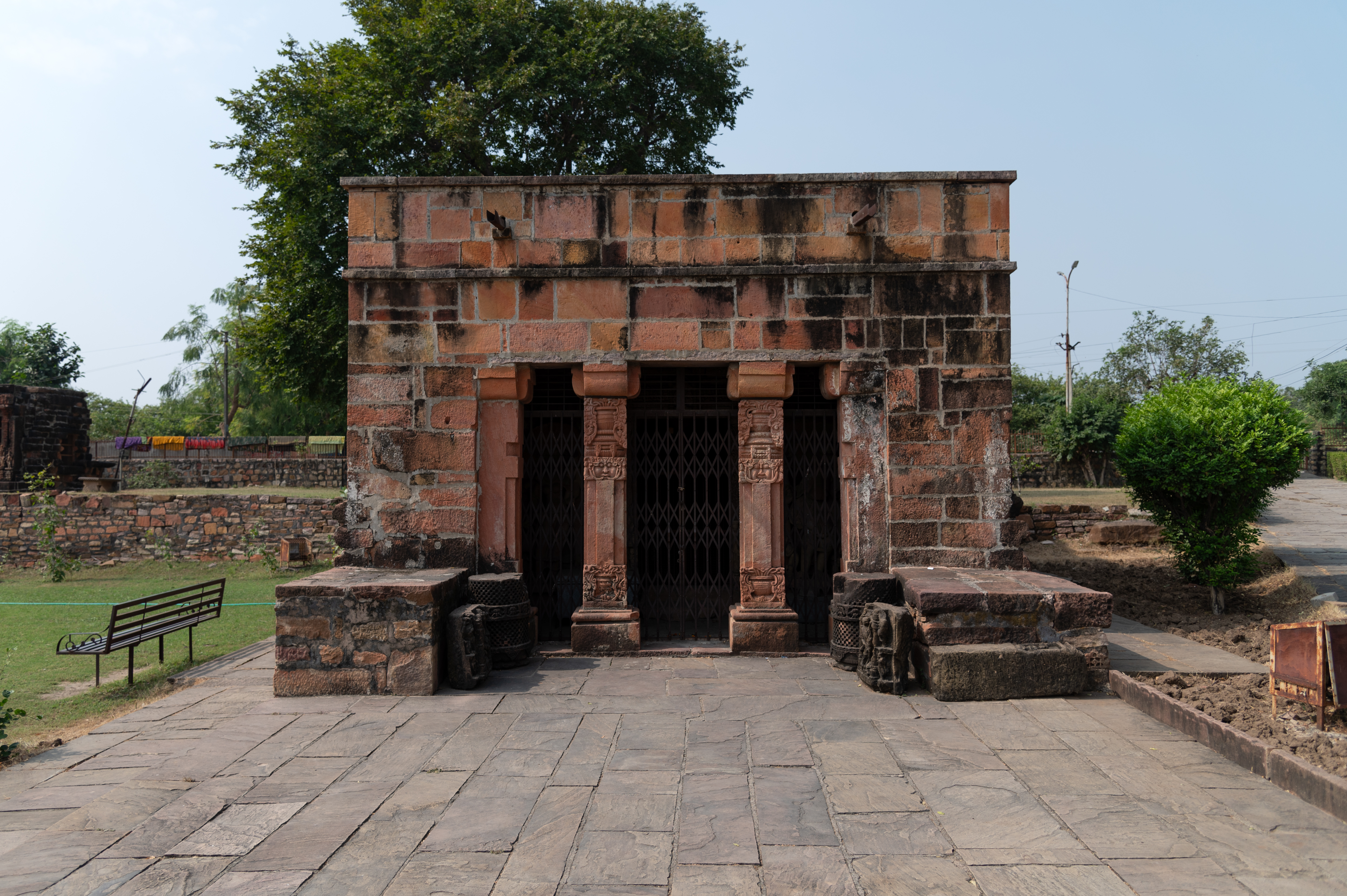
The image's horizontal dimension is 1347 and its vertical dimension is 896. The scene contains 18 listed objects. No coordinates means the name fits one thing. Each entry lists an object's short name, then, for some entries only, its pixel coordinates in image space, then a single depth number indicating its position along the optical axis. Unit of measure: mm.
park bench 6379
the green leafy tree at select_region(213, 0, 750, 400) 14656
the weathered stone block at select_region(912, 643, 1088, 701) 5141
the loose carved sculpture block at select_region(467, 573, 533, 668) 5918
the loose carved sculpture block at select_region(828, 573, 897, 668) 5871
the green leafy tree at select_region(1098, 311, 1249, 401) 33062
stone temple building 6461
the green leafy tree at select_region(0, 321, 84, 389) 38000
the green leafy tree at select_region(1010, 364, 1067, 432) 29016
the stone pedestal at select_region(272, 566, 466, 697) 5383
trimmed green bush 8312
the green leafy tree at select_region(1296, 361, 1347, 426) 36812
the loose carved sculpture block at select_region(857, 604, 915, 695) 5285
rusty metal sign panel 4074
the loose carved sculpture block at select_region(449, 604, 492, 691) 5449
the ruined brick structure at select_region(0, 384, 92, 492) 20375
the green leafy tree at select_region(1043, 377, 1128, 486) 23984
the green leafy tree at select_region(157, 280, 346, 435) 39156
